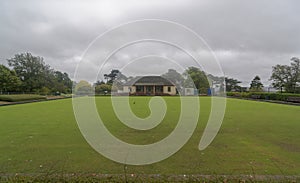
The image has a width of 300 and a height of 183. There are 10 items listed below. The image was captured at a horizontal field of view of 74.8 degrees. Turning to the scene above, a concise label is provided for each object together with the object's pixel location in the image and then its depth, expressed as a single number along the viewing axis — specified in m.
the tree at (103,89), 37.64
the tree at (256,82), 42.19
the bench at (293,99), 15.27
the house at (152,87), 40.45
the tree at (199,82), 31.82
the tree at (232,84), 43.46
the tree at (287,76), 26.59
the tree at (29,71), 34.97
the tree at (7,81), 28.55
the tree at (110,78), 52.53
